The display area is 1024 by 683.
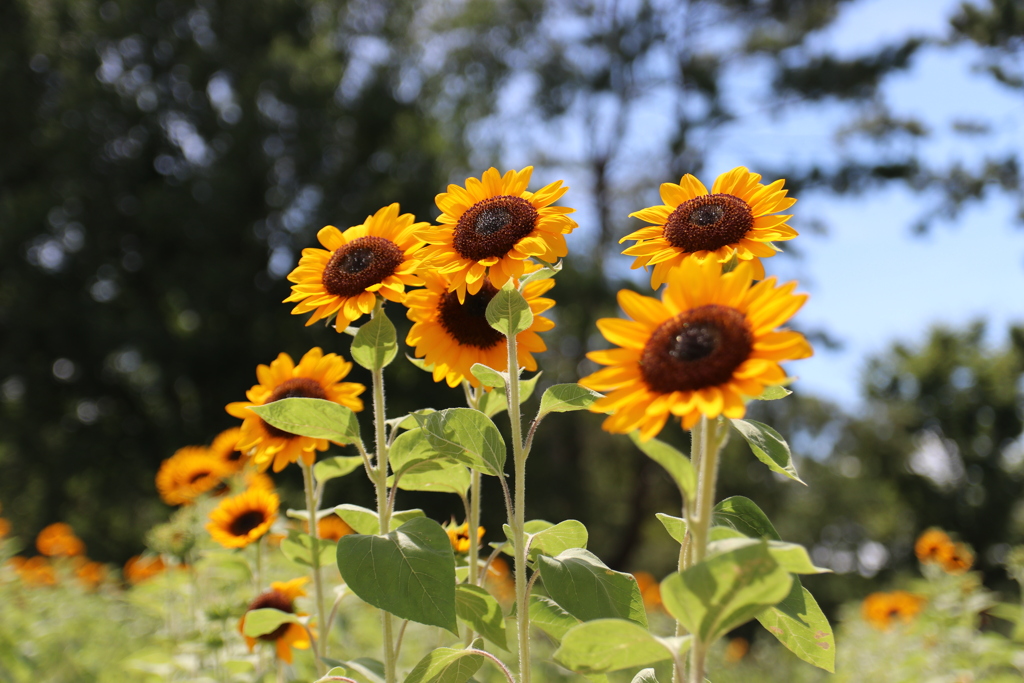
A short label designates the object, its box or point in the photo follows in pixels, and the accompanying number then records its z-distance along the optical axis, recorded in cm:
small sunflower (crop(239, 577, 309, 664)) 177
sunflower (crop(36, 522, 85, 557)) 563
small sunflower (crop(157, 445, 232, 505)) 306
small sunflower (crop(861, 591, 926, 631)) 568
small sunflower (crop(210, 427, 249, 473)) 277
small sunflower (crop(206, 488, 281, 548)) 203
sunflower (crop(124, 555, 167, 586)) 357
